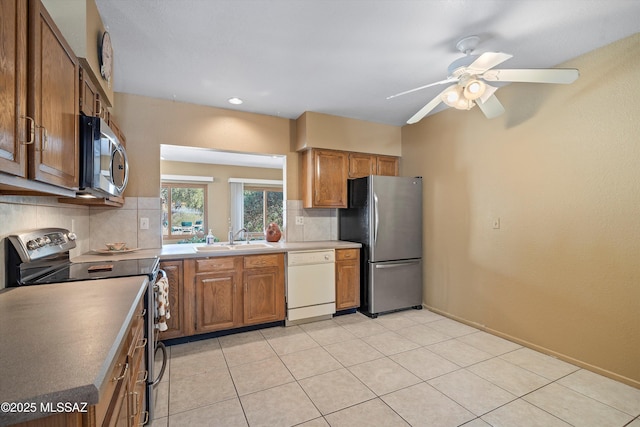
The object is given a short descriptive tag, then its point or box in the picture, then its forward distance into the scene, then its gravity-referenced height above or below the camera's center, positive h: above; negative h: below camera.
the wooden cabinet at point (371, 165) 3.87 +0.71
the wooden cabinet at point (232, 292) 2.74 -0.75
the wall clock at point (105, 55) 1.81 +1.05
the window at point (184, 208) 6.23 +0.20
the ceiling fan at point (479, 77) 1.77 +0.92
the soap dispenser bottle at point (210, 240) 3.42 -0.27
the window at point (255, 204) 6.80 +0.32
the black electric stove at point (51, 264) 1.44 -0.28
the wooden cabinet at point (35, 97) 0.93 +0.46
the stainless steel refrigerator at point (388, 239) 3.43 -0.29
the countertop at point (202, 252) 2.49 -0.33
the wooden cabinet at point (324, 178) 3.62 +0.49
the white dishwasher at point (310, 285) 3.16 -0.77
